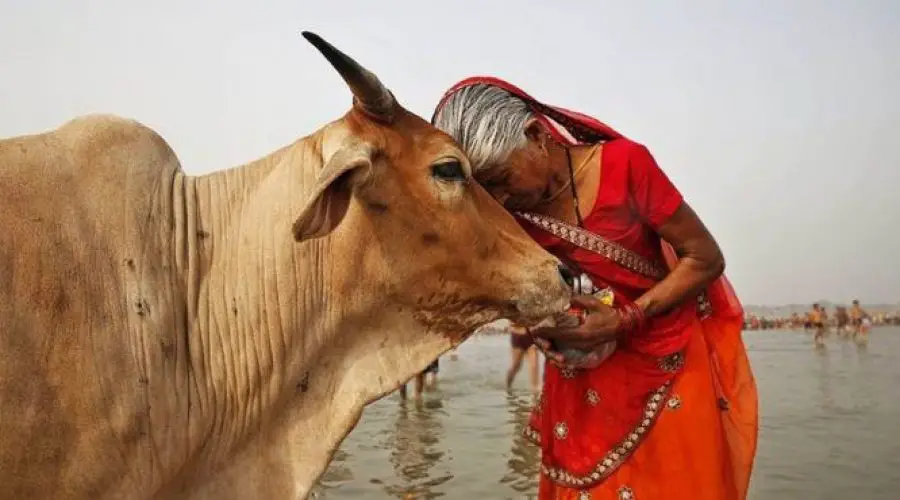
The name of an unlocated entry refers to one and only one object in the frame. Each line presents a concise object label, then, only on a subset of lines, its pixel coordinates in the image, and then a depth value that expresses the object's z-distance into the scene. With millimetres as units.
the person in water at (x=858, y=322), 30625
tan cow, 1894
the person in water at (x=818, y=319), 29148
